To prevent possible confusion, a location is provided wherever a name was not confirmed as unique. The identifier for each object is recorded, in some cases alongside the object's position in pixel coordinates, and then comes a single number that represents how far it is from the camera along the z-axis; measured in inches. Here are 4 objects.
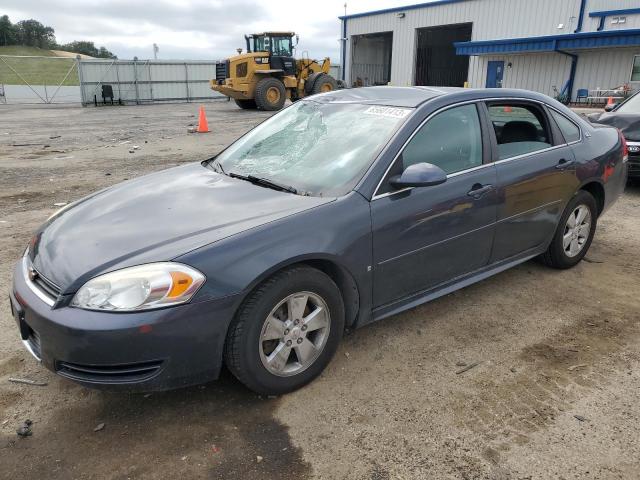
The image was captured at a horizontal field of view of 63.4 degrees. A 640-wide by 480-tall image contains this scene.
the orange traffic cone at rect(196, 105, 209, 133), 568.3
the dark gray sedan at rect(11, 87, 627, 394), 92.0
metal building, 885.8
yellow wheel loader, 839.1
